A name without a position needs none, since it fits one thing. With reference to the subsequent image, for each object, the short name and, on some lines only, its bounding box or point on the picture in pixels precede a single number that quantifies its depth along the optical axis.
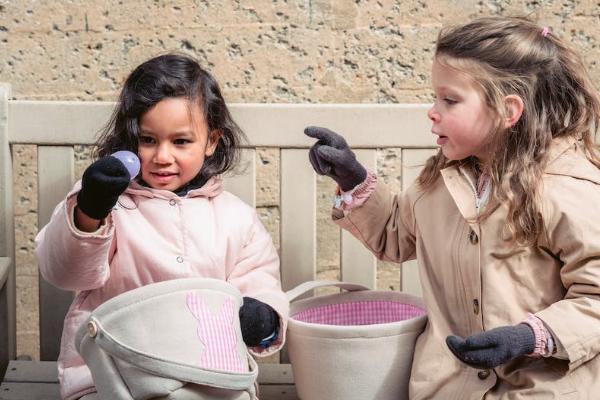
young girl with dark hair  2.29
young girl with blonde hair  2.13
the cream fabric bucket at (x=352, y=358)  2.27
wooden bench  2.70
